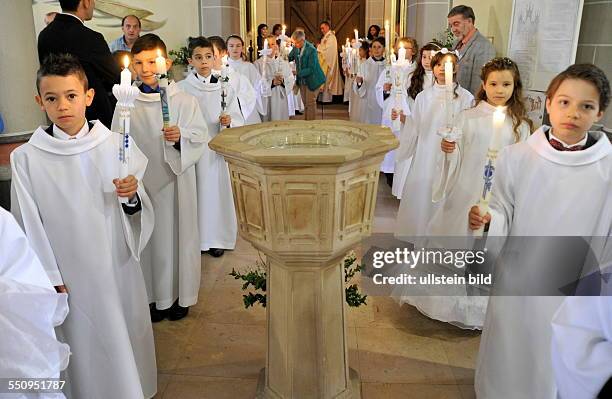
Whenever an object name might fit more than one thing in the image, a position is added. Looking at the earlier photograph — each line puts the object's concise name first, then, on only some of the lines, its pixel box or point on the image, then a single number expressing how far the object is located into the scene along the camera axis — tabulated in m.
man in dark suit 3.40
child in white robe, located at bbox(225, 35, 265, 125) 7.35
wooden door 15.62
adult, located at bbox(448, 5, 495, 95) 5.20
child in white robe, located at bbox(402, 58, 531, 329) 3.14
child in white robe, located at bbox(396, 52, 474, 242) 4.23
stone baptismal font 1.99
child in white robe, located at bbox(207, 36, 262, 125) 5.29
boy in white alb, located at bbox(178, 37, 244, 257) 4.50
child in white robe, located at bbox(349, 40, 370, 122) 9.07
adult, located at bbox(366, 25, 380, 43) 12.95
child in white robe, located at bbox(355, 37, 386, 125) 8.77
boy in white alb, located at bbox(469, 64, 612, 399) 2.16
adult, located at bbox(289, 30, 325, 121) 10.32
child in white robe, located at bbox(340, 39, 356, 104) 10.08
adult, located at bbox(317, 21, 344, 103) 13.91
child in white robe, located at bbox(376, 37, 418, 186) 4.15
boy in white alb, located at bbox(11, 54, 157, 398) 2.19
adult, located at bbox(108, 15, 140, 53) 6.98
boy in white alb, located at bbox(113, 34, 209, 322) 3.18
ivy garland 2.69
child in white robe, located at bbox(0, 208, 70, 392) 1.45
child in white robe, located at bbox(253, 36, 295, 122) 9.45
